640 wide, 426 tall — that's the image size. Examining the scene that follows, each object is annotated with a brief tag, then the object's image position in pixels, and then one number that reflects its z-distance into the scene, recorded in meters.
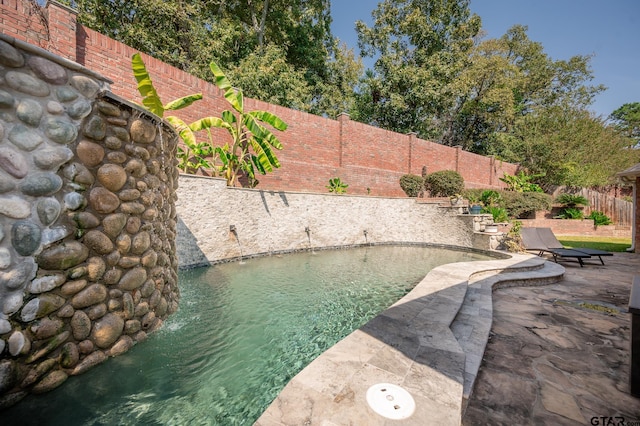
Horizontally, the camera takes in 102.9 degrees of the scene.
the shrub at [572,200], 14.79
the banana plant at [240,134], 7.48
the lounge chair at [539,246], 6.57
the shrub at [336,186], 11.88
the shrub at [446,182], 14.55
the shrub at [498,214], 10.62
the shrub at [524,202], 14.31
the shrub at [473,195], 14.05
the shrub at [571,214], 14.09
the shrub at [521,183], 17.19
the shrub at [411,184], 14.89
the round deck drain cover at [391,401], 1.52
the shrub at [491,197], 13.07
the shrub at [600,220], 13.23
